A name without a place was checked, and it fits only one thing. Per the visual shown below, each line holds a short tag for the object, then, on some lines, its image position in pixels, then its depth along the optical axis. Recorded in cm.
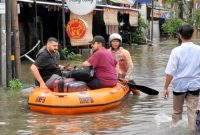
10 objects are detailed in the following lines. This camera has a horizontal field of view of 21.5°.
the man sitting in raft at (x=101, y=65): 1030
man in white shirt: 736
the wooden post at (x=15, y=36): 1338
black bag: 1035
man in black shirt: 1048
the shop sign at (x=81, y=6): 1648
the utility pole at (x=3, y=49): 1377
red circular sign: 1765
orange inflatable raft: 958
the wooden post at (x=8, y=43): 1280
